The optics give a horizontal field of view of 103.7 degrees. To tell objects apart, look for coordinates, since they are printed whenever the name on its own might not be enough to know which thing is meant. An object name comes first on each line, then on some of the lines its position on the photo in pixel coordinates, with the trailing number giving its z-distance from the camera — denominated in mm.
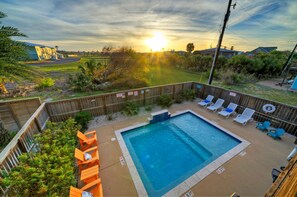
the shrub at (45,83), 12125
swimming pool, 4230
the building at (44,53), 33766
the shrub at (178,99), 9969
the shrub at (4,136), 5418
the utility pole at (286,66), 15242
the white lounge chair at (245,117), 7128
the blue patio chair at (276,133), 5828
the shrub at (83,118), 6479
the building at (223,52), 34631
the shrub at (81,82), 11641
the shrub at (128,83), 13414
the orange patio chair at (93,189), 2989
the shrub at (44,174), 2266
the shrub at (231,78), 14250
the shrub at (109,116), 7518
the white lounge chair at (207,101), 9273
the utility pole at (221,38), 8652
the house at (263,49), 47259
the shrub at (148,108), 8759
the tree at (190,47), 45266
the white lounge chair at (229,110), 7910
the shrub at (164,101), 9117
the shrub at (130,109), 7961
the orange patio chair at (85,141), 5092
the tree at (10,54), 4109
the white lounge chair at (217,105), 8648
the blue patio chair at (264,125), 6514
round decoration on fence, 6697
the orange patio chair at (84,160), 4109
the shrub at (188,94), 10219
